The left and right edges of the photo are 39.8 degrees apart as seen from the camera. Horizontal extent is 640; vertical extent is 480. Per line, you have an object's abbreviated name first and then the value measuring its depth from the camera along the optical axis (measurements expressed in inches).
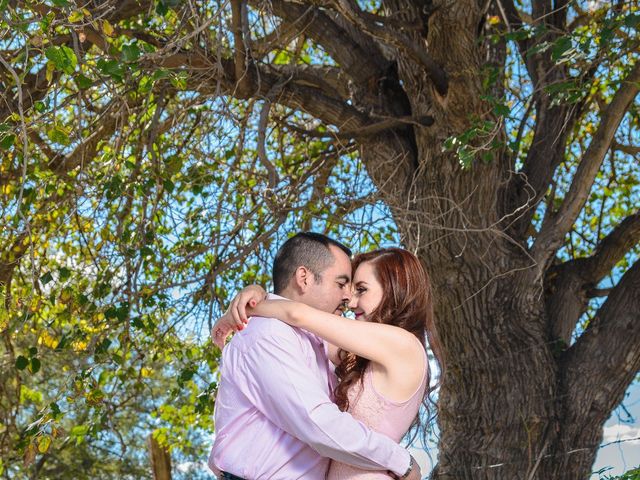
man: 97.7
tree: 204.8
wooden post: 395.1
